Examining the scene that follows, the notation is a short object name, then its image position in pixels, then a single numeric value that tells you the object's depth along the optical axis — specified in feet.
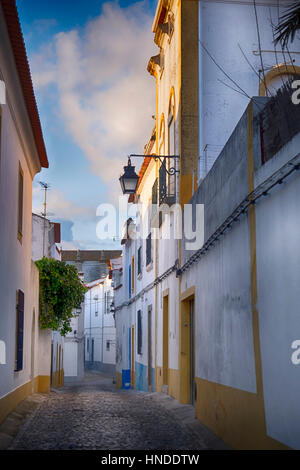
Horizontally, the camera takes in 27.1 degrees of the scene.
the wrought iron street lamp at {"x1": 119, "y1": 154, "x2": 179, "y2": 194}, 43.68
